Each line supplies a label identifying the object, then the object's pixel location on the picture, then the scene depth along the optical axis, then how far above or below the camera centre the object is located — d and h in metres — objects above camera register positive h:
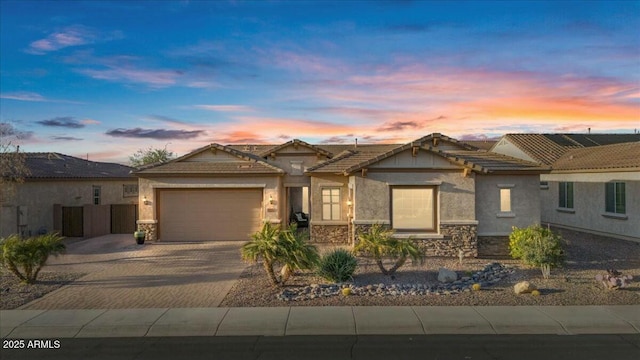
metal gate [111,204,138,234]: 24.14 -1.20
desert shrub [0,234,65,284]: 11.91 -1.51
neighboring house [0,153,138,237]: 20.62 -0.32
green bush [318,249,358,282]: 11.95 -1.96
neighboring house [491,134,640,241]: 18.25 +0.32
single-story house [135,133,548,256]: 16.19 -0.01
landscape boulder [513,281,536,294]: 10.93 -2.33
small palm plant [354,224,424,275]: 12.47 -1.53
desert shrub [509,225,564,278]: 12.64 -1.64
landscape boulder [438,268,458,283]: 12.25 -2.27
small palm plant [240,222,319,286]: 11.41 -1.44
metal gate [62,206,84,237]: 23.12 -1.28
